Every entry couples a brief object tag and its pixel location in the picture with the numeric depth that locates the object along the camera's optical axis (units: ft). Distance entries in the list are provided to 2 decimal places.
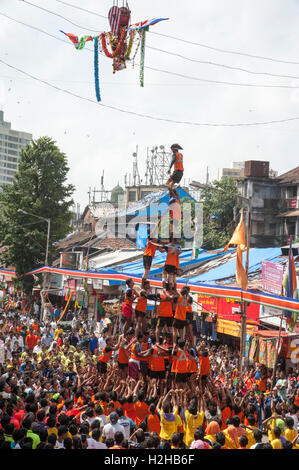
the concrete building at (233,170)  347.01
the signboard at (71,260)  125.29
